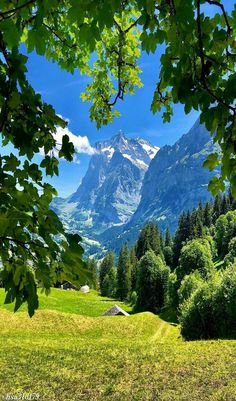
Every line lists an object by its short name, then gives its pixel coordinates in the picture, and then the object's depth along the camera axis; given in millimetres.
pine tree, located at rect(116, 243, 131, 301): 120062
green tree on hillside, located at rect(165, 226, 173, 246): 142825
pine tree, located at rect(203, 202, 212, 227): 138625
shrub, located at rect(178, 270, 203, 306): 54438
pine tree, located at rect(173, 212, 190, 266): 126375
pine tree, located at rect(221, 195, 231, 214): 133750
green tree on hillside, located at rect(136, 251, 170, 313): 82688
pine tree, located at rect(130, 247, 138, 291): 121688
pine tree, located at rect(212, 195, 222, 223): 137900
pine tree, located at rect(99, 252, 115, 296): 145125
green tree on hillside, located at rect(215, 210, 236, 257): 104094
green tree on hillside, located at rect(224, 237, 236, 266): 77438
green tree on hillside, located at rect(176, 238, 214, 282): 70312
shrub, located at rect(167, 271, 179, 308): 71125
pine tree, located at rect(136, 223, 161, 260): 121875
